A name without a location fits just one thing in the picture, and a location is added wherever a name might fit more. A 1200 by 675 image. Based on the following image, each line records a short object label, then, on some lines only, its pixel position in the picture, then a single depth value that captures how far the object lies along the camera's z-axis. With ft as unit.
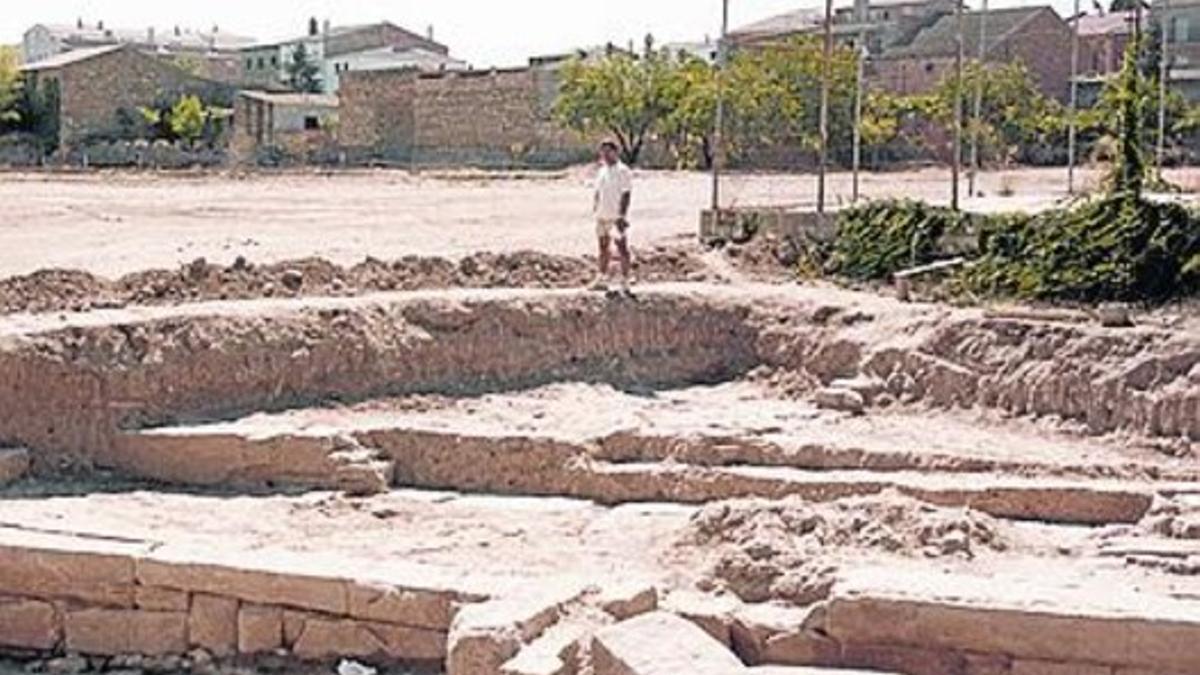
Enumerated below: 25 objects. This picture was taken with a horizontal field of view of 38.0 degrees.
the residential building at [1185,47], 160.97
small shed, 164.76
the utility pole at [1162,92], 88.27
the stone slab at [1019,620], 25.22
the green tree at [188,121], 172.45
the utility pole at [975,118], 81.71
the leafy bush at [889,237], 60.29
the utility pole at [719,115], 67.31
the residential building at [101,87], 169.17
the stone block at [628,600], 27.71
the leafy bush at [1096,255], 51.70
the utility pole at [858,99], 68.63
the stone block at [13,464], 41.19
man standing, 53.26
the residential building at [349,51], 258.57
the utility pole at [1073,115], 87.88
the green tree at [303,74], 247.91
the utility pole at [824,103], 64.03
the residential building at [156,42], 263.66
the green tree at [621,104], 146.30
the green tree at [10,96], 170.40
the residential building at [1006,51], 155.63
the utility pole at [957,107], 66.54
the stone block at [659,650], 22.97
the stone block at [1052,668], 25.64
